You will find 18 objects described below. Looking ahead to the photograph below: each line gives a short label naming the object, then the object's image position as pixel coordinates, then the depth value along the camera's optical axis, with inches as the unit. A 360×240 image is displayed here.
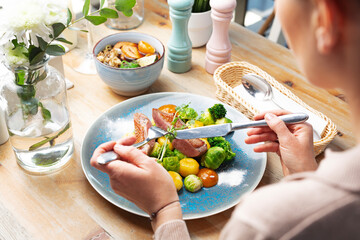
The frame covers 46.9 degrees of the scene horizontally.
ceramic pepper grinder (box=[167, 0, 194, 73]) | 55.1
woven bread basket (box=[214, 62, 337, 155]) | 47.4
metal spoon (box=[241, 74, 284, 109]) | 52.4
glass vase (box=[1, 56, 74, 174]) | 39.7
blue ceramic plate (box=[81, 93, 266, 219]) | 40.7
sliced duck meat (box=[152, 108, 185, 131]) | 46.9
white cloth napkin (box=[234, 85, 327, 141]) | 48.3
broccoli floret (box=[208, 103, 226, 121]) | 49.4
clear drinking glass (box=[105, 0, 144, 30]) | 70.7
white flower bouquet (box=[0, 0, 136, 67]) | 35.2
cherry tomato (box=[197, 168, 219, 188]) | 43.0
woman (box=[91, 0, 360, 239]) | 20.5
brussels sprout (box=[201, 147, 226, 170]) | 43.8
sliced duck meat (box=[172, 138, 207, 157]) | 44.4
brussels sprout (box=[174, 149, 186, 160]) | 44.8
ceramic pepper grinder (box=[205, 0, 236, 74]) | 54.9
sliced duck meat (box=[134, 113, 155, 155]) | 44.9
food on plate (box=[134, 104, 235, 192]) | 43.0
